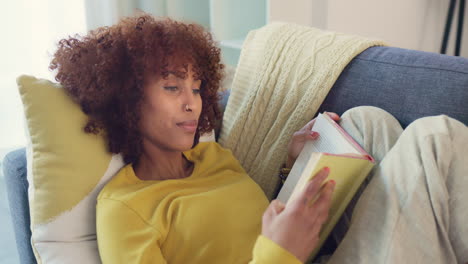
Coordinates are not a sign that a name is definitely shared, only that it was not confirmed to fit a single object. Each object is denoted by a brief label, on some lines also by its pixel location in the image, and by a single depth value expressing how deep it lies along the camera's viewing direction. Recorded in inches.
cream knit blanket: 48.0
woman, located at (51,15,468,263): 32.8
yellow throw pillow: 40.1
